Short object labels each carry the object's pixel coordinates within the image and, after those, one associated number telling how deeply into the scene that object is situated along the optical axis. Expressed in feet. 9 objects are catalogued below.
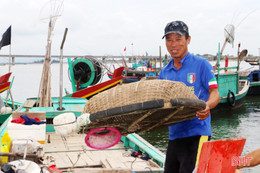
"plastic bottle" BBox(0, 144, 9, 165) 12.42
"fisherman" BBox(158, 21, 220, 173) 8.34
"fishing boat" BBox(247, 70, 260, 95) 87.10
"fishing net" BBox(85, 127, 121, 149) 8.36
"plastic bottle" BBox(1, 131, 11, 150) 13.41
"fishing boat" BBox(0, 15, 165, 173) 12.47
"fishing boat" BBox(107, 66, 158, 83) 94.53
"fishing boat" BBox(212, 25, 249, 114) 55.88
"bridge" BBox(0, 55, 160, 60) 197.49
